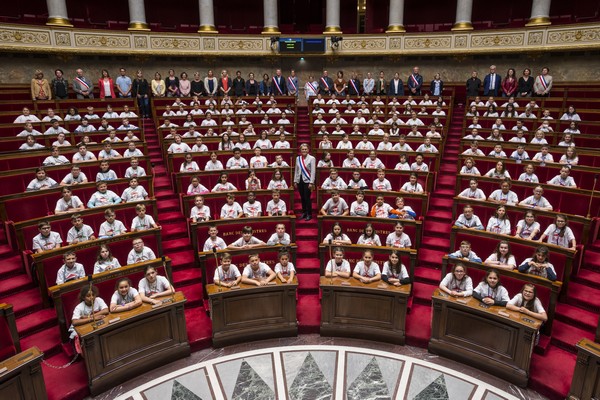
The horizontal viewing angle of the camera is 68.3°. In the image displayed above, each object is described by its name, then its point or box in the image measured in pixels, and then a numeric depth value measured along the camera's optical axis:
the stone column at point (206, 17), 12.17
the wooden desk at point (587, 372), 3.41
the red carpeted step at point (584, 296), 4.60
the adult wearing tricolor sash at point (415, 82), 10.75
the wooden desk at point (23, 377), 3.26
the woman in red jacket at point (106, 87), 10.09
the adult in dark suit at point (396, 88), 10.89
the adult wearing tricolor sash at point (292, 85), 11.45
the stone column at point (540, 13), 10.91
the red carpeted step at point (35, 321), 4.35
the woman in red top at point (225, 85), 11.14
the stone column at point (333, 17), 12.59
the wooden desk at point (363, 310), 4.50
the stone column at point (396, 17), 12.28
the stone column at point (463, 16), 11.70
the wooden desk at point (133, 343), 3.85
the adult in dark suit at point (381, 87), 10.92
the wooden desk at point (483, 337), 3.91
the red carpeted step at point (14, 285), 4.71
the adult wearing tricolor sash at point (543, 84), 9.54
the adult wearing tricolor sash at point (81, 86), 9.82
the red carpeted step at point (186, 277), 5.33
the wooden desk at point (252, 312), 4.51
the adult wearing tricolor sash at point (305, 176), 6.54
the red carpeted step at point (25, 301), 4.53
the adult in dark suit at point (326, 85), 11.34
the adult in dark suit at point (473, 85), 10.62
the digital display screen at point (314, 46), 12.30
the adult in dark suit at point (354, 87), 11.23
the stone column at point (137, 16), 11.68
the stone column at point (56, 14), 10.77
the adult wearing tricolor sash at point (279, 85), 11.27
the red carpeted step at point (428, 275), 5.38
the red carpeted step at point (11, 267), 4.93
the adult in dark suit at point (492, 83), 10.21
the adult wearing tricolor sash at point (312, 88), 11.49
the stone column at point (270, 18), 12.52
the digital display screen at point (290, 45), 12.24
